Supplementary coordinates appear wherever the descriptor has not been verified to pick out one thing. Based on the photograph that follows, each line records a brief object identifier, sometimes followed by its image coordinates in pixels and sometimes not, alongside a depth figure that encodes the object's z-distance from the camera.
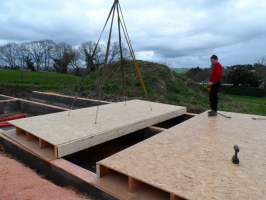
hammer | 2.65
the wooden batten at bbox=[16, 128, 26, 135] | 4.30
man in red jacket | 4.89
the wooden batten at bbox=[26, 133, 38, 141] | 3.99
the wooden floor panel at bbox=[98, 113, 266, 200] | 2.15
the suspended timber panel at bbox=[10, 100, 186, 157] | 3.51
